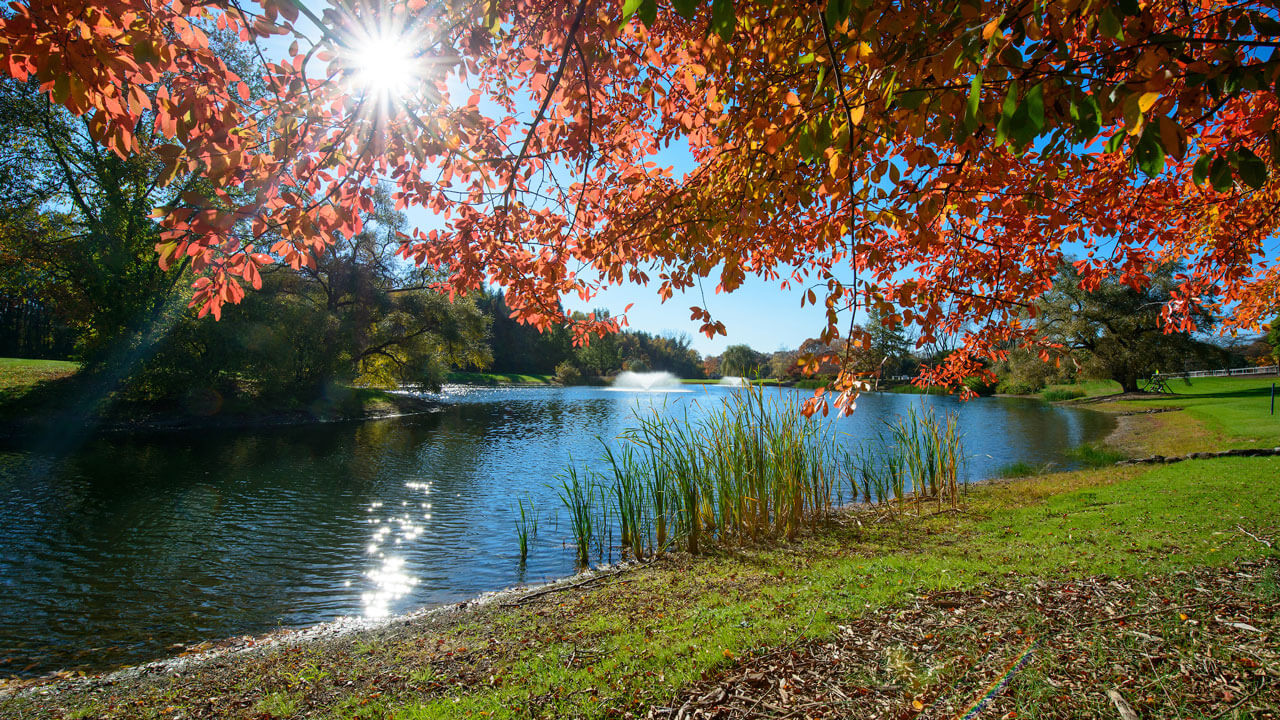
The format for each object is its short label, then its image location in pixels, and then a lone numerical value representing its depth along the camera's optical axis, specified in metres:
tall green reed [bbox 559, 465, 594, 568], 6.70
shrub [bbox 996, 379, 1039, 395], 33.56
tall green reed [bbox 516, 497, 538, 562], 7.08
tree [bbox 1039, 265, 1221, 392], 29.16
